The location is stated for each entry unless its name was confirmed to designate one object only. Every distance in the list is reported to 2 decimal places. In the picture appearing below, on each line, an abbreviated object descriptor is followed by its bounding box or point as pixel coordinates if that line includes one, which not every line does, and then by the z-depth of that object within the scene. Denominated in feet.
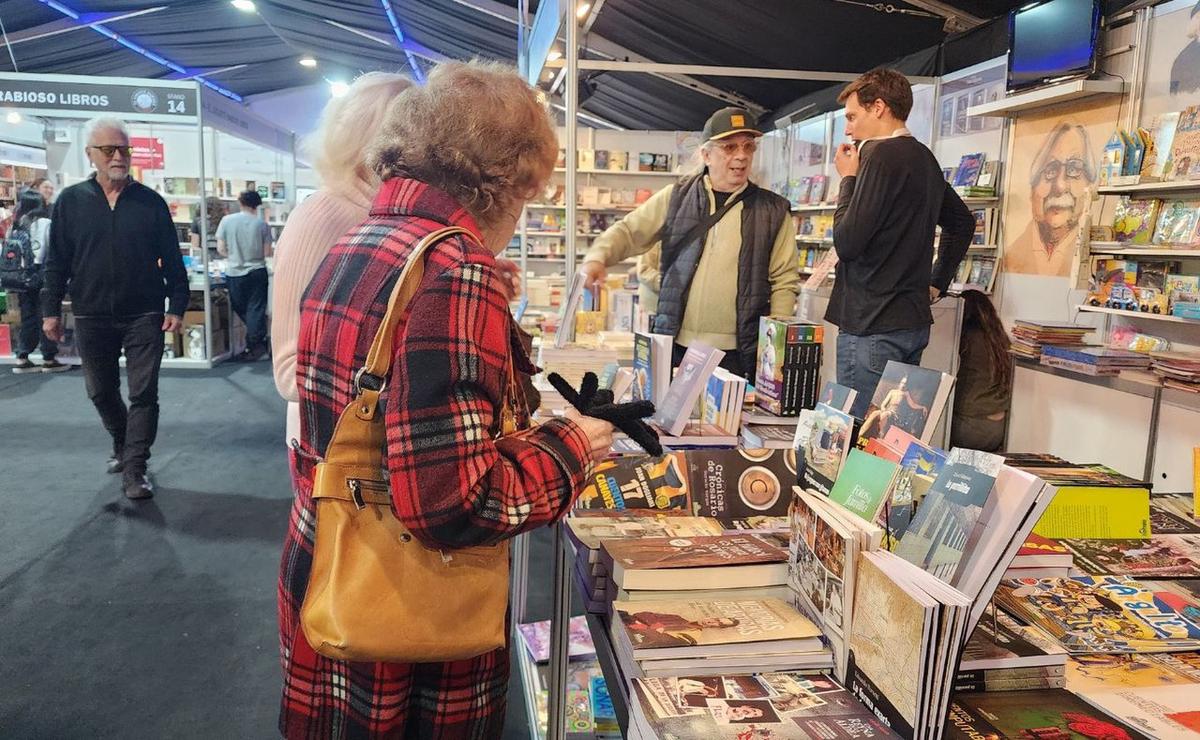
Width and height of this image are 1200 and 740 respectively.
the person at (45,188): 25.09
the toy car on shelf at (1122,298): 13.08
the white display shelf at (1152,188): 11.71
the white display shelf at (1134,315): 12.39
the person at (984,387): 13.80
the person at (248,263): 27.43
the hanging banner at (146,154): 30.48
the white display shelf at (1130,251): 11.87
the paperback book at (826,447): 4.56
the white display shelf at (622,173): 30.12
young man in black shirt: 9.13
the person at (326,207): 5.27
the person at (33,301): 24.29
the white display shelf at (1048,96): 13.65
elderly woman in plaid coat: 3.08
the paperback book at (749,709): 2.97
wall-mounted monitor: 13.58
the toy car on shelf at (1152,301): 12.62
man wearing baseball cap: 10.02
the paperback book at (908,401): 4.63
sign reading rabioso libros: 24.14
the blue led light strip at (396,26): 32.17
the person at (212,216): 28.17
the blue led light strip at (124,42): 31.63
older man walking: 12.67
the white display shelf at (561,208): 29.13
